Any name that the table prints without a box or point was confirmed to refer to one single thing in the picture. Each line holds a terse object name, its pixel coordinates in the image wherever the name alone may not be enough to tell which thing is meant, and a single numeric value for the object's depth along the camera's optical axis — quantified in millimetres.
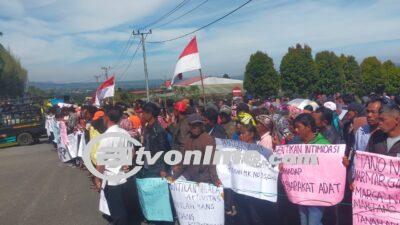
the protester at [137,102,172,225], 5965
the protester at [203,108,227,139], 6976
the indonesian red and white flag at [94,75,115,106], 15477
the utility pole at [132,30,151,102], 35719
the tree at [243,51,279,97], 56594
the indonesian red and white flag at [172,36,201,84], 10469
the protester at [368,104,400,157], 4234
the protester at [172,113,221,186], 5336
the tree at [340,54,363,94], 59500
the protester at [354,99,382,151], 4996
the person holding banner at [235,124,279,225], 5625
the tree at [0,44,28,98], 68188
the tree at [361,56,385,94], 55850
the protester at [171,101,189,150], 6057
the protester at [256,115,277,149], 5789
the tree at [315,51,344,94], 57469
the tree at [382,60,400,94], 48719
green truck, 21203
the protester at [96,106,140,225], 5473
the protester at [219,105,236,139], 7191
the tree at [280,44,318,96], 55750
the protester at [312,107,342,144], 5785
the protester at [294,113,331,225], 4855
